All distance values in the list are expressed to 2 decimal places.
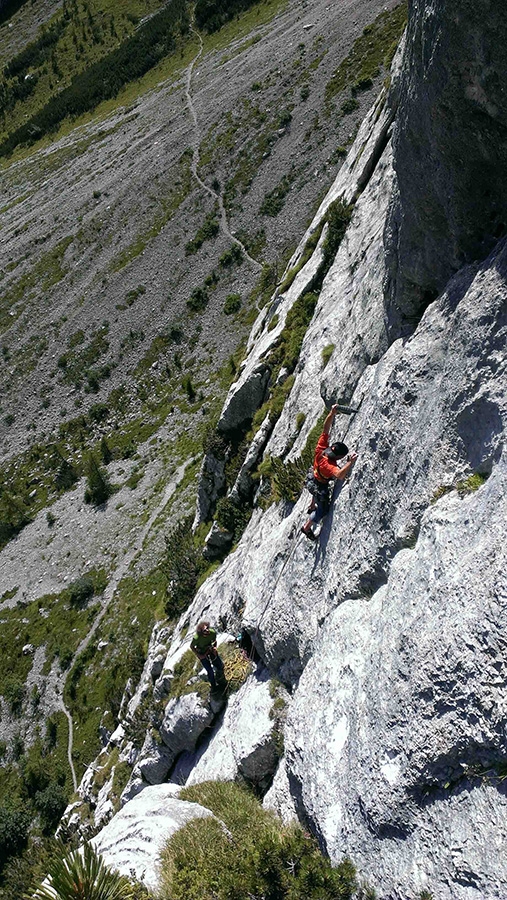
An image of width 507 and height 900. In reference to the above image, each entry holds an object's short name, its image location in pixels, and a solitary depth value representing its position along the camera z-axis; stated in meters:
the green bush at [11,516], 53.78
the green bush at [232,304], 59.84
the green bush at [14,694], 39.78
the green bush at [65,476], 55.28
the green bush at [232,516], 24.69
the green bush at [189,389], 55.42
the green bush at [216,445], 29.07
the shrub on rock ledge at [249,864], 10.07
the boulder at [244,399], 27.06
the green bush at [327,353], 19.39
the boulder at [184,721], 18.43
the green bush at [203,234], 67.31
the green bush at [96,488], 50.84
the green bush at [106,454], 55.25
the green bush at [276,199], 64.62
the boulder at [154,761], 20.73
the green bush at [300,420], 20.21
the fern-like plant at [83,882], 11.32
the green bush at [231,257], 63.19
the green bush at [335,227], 23.48
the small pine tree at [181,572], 28.59
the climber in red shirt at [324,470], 13.47
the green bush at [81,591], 44.19
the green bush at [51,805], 33.62
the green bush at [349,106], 64.88
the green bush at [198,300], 62.28
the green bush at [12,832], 33.78
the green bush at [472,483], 9.42
